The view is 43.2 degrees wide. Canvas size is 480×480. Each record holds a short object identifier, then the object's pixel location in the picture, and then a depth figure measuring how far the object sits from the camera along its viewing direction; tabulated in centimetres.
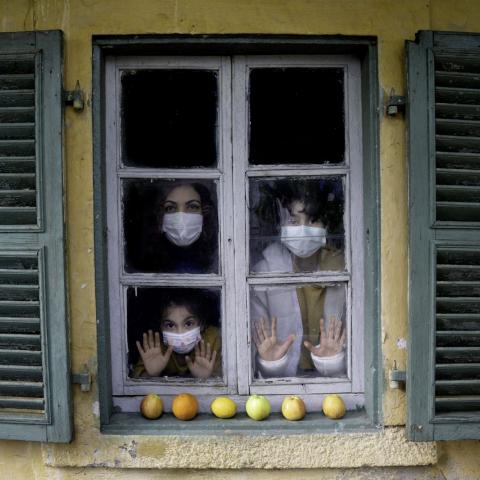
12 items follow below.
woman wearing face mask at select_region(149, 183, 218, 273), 284
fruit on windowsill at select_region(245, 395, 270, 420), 273
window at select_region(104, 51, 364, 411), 280
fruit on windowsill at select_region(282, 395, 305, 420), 273
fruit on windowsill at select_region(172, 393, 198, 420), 274
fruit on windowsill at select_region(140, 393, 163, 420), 277
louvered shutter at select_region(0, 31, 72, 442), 259
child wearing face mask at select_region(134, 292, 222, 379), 287
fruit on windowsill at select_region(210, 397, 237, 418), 276
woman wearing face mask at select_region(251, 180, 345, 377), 285
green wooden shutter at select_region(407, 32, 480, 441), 257
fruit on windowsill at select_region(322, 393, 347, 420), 274
